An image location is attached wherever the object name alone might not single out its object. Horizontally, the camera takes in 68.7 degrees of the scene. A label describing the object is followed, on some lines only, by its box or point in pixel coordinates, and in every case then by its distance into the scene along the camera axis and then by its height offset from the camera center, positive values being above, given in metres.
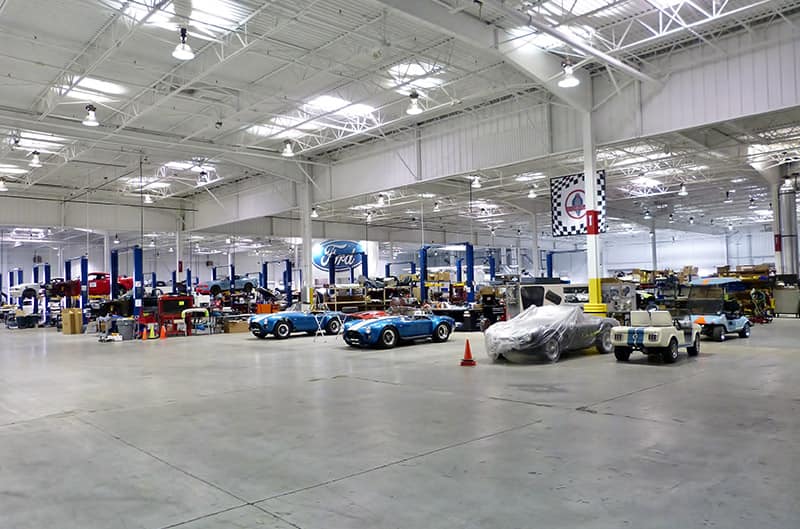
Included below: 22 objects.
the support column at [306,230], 24.42 +2.15
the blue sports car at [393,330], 15.02 -1.39
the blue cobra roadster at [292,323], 18.91 -1.36
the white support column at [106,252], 31.45 +1.95
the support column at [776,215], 25.22 +2.23
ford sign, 34.31 +1.73
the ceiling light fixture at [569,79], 12.51 +4.17
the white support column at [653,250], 41.27 +1.43
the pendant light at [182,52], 10.83 +4.32
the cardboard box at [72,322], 24.66 -1.41
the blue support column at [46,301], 31.36 -0.62
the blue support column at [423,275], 23.20 +0.10
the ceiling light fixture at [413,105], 14.29 +4.24
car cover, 11.40 -1.10
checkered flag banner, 16.80 +1.99
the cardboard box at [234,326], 23.41 -1.73
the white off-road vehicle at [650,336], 10.90 -1.24
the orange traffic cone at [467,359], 11.59 -1.65
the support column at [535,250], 32.56 +1.34
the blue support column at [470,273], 22.72 +0.12
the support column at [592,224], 15.47 +1.28
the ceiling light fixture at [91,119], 15.05 +4.38
